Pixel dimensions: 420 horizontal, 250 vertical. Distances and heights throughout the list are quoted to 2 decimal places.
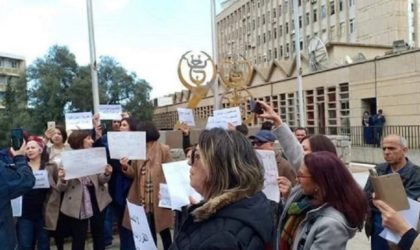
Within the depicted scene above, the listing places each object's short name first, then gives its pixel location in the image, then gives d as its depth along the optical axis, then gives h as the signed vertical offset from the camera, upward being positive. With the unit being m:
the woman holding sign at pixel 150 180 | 4.91 -0.66
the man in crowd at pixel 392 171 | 4.04 -0.57
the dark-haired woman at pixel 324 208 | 2.51 -0.55
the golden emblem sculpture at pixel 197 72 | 13.21 +1.15
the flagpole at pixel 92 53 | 11.23 +1.58
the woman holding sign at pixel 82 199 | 4.96 -0.86
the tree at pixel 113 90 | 37.88 +2.28
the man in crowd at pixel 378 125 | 20.33 -0.89
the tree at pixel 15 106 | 33.62 +1.14
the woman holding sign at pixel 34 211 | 4.88 -0.95
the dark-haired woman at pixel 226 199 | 2.01 -0.39
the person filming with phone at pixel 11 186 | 3.45 -0.47
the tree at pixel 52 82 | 36.47 +2.91
